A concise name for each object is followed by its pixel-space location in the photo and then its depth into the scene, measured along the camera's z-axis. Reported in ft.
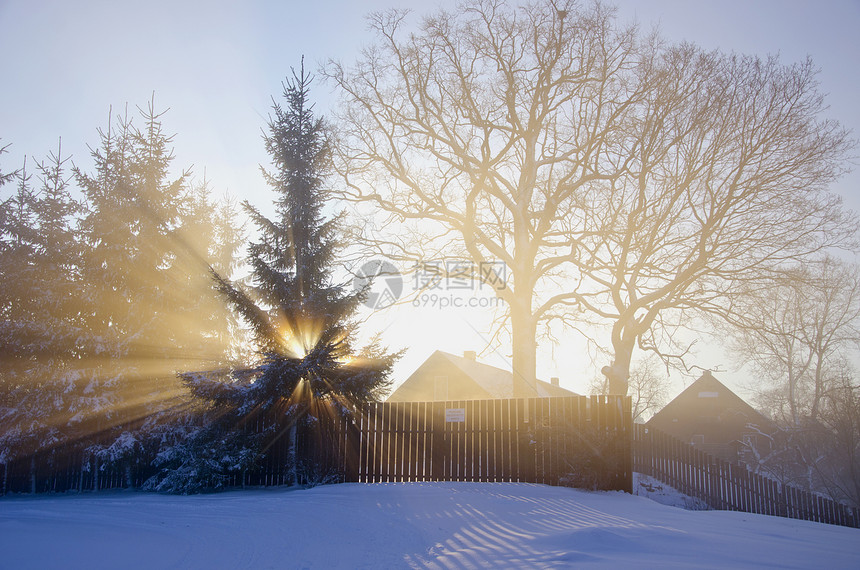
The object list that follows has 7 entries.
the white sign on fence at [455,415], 39.37
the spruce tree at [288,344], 37.22
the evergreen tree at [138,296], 51.31
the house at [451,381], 108.17
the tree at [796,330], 53.42
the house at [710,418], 123.85
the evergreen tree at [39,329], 49.11
